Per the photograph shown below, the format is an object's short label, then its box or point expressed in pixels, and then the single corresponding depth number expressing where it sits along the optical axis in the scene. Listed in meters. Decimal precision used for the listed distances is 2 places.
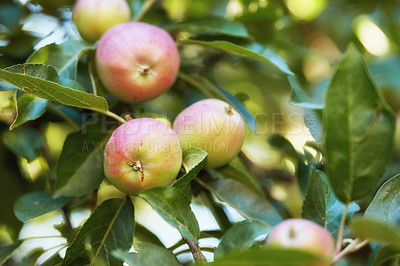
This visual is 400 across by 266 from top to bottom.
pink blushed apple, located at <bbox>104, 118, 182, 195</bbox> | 1.15
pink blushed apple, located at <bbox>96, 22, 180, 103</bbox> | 1.21
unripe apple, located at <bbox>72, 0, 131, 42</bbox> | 1.26
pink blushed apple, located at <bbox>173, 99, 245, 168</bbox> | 1.19
